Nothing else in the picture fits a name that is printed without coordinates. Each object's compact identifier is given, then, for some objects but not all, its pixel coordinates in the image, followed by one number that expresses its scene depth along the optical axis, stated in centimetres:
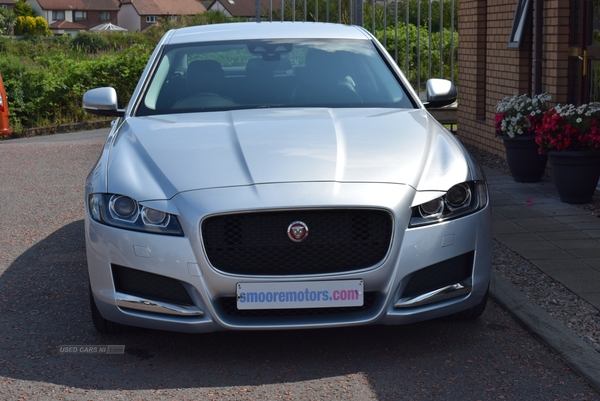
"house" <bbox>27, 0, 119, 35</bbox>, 12212
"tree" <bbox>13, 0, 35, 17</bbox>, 11189
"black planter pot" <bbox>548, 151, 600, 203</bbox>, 776
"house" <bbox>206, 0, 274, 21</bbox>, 10952
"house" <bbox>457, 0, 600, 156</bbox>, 888
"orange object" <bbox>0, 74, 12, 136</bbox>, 1437
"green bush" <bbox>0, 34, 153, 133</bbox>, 1884
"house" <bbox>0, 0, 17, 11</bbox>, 12301
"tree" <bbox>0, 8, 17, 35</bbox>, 8846
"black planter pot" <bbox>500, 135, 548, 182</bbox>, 895
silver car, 392
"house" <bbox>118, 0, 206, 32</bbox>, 12094
